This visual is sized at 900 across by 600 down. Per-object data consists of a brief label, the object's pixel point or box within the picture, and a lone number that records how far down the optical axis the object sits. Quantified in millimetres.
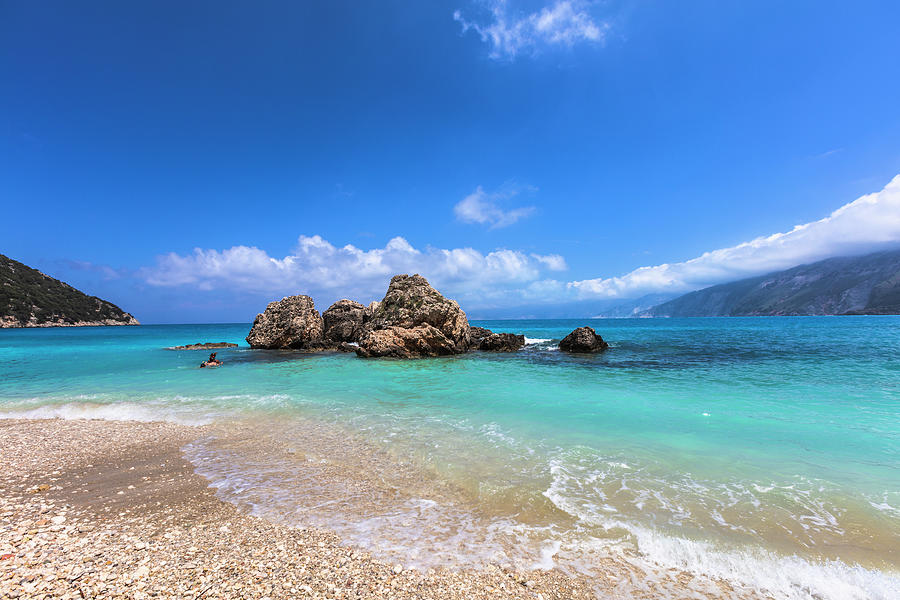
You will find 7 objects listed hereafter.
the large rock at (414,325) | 30906
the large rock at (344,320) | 42969
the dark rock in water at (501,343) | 35844
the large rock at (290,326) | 39812
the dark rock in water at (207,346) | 44562
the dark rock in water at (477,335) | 39125
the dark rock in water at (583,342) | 32438
